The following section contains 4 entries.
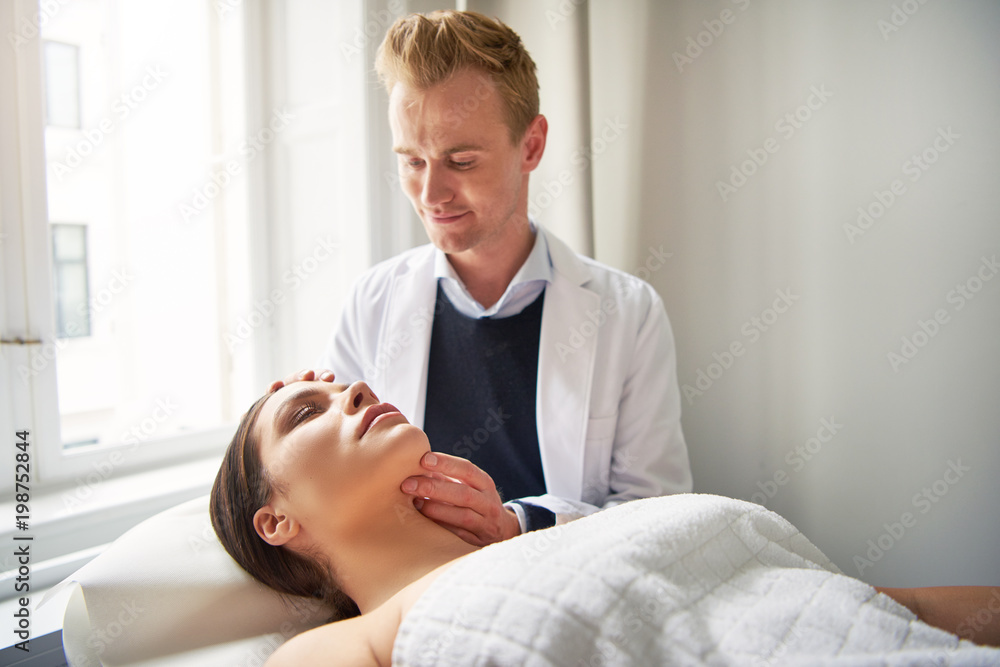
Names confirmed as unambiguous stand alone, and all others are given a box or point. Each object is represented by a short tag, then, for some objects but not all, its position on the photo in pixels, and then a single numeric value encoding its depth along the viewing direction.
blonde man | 1.39
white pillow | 0.95
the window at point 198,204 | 1.90
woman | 1.00
